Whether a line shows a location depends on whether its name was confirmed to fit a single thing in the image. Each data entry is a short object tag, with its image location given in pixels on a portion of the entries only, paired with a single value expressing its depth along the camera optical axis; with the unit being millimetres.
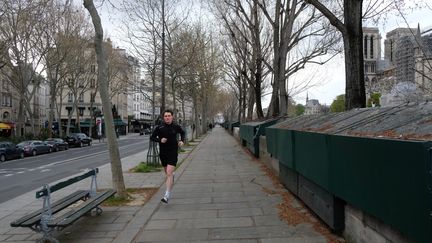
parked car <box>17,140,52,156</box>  41906
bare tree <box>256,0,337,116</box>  22891
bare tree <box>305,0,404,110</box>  11219
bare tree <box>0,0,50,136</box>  30031
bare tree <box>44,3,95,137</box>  38772
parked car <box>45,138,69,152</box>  48644
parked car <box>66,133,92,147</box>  57778
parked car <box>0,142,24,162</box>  36681
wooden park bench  5929
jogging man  9781
